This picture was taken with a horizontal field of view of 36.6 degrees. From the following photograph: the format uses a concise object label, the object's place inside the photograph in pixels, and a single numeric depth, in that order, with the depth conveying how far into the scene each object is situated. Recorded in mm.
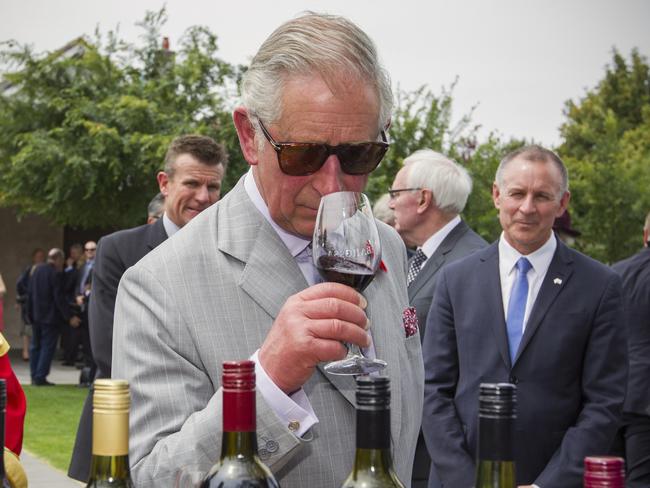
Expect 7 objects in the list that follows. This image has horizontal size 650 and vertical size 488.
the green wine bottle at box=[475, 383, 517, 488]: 1452
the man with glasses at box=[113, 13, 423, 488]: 2172
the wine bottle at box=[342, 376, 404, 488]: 1503
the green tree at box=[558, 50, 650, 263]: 15821
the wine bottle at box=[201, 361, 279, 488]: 1520
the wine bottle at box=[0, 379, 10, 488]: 1494
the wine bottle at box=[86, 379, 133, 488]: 1495
